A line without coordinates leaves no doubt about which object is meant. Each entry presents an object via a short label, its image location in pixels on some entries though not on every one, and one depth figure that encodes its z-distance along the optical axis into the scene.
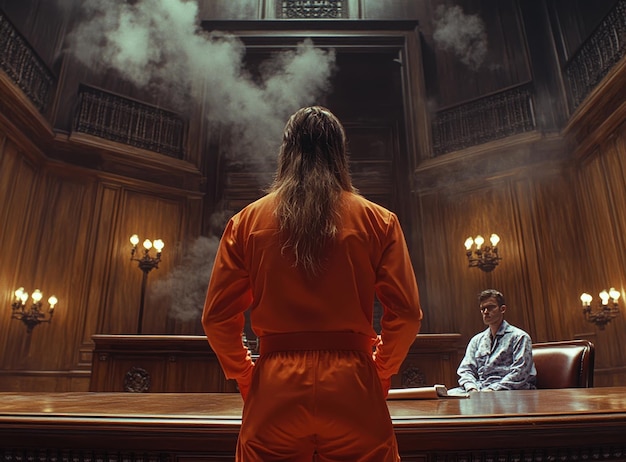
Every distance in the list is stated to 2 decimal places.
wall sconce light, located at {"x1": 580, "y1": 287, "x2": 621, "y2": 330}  5.09
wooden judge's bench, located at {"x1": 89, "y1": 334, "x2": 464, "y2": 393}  4.33
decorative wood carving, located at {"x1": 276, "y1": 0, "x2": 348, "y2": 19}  8.41
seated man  3.01
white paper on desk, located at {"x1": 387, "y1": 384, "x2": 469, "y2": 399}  2.04
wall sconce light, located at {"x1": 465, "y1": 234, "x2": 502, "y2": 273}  5.78
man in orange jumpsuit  1.07
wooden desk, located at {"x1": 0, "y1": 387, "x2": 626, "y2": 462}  1.35
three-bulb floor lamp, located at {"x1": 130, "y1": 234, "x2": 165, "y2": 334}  5.09
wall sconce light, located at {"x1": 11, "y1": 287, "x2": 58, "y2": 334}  5.52
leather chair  2.78
